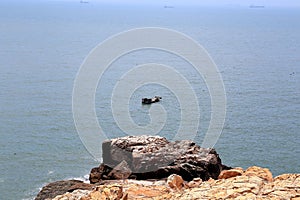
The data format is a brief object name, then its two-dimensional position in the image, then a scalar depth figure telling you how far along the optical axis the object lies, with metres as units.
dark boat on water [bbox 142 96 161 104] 82.88
